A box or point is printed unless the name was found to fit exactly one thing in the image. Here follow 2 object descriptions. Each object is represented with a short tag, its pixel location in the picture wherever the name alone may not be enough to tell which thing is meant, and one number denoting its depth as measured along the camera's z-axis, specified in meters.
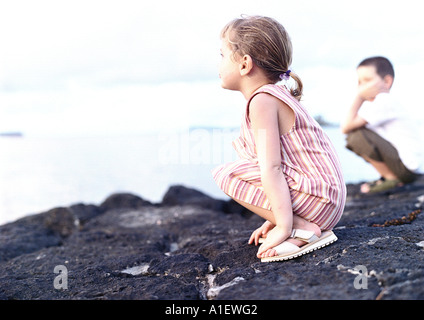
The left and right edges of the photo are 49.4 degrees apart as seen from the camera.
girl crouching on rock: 2.04
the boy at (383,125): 4.40
